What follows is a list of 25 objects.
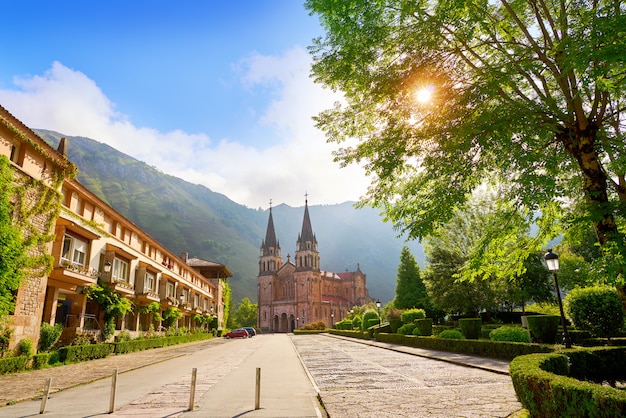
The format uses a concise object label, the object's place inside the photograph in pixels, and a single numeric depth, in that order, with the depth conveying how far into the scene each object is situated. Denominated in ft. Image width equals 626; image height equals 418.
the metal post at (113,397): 23.87
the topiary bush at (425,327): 88.22
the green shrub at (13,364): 43.92
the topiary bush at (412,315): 112.57
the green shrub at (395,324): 116.26
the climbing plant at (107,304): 74.84
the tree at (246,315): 370.12
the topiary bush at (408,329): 99.91
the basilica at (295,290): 306.96
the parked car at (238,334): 168.61
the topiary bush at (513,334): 55.36
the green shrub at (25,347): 49.49
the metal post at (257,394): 24.33
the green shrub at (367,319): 158.42
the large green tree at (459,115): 25.85
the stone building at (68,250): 51.49
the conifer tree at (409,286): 181.57
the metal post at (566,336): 40.47
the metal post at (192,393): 24.16
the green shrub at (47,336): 55.52
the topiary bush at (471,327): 67.62
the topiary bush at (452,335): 69.05
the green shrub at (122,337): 82.20
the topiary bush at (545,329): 54.29
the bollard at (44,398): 23.97
